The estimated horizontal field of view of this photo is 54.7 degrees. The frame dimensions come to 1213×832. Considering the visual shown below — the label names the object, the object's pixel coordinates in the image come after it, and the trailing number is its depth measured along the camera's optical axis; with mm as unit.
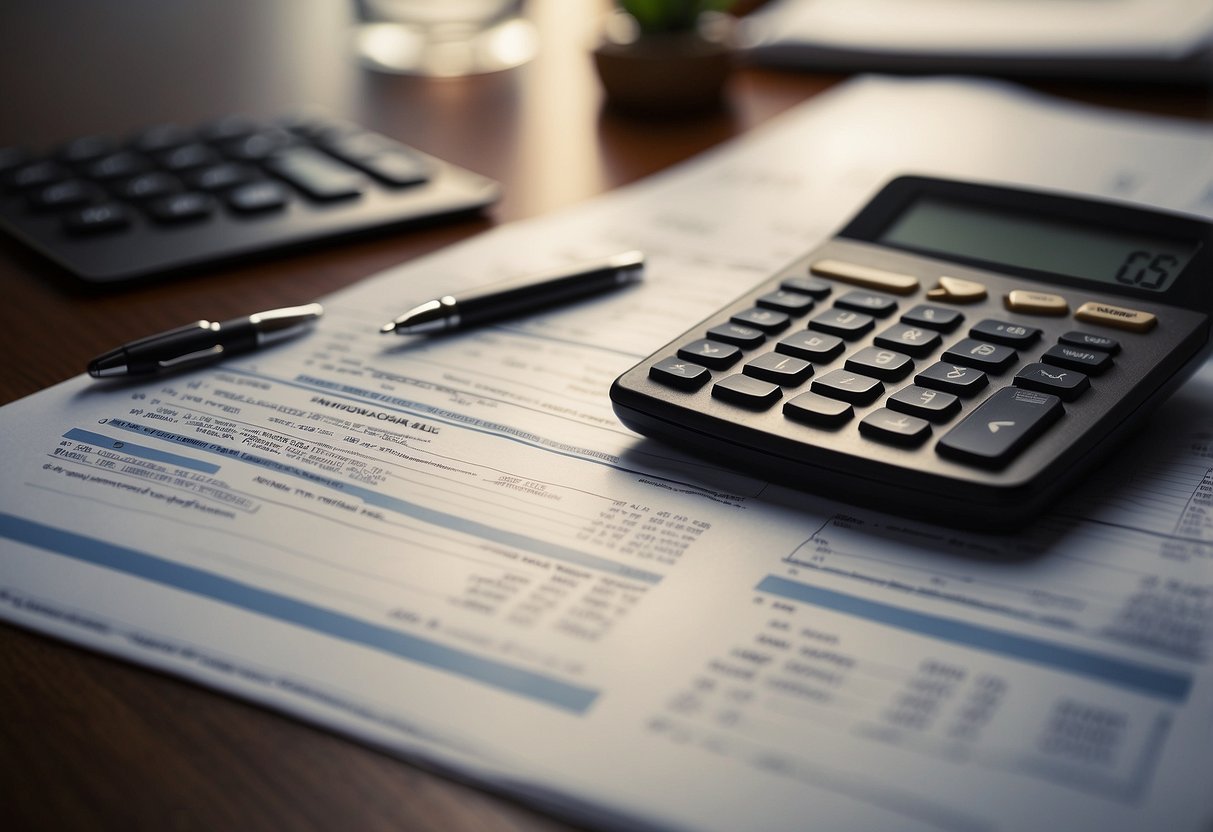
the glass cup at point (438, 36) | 870
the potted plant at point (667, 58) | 758
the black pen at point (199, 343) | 417
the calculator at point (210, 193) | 529
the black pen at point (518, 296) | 458
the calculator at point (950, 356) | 323
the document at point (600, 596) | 248
